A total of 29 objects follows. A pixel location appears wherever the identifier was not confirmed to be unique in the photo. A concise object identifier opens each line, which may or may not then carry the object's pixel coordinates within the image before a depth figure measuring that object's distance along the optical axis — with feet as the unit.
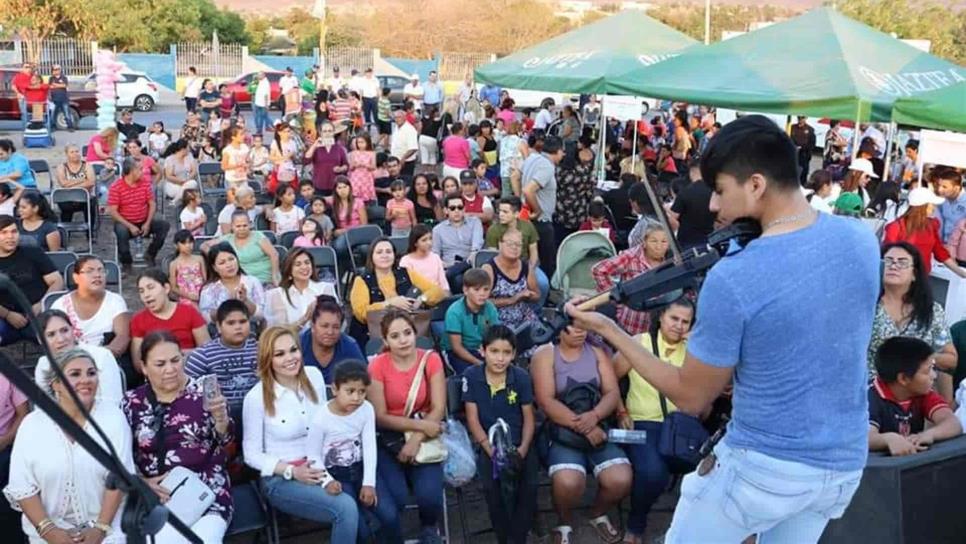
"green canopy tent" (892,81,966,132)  21.94
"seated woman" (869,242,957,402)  16.16
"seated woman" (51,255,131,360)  18.16
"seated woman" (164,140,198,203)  36.17
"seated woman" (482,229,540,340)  20.89
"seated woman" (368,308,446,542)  14.71
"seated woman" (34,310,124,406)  13.38
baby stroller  21.94
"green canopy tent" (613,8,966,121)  23.11
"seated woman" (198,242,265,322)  20.53
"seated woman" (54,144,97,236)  31.91
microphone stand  5.46
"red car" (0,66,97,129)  68.69
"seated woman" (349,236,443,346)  21.07
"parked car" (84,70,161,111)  87.24
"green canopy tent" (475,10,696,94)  34.63
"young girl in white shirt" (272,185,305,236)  28.35
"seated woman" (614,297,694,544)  15.19
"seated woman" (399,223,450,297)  22.21
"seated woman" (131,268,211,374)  18.07
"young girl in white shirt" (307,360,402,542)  14.15
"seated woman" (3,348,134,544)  12.27
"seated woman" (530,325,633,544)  15.06
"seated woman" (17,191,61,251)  25.03
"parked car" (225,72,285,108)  92.32
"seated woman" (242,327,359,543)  13.61
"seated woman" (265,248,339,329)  20.35
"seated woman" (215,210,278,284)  23.84
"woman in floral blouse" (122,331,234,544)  13.46
